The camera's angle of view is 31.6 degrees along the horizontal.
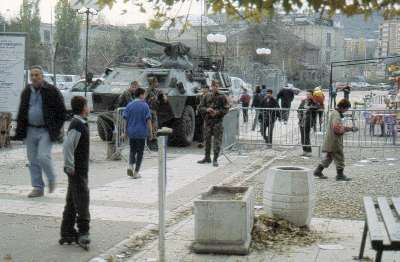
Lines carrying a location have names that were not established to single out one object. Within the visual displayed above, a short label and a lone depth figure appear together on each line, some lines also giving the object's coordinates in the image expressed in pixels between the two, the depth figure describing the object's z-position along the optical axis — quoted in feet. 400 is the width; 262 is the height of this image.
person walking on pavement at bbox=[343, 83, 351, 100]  92.68
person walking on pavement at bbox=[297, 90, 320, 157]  54.85
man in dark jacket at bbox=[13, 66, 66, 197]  31.07
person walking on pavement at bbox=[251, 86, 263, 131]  76.45
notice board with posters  44.11
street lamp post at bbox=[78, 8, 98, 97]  53.93
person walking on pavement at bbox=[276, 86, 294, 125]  89.35
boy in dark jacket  23.06
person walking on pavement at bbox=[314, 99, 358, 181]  39.17
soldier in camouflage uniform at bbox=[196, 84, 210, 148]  61.52
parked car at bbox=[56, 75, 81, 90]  127.82
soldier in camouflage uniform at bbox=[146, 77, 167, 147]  54.24
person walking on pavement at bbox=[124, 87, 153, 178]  40.19
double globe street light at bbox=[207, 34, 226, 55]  98.99
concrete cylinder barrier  26.02
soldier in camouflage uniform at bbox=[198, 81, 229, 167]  46.70
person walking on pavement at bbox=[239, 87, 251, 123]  95.35
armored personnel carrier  58.23
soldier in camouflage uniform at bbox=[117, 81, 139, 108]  51.73
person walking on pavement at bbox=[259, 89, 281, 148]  57.00
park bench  17.38
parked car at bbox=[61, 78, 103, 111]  89.15
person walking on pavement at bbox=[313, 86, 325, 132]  56.80
